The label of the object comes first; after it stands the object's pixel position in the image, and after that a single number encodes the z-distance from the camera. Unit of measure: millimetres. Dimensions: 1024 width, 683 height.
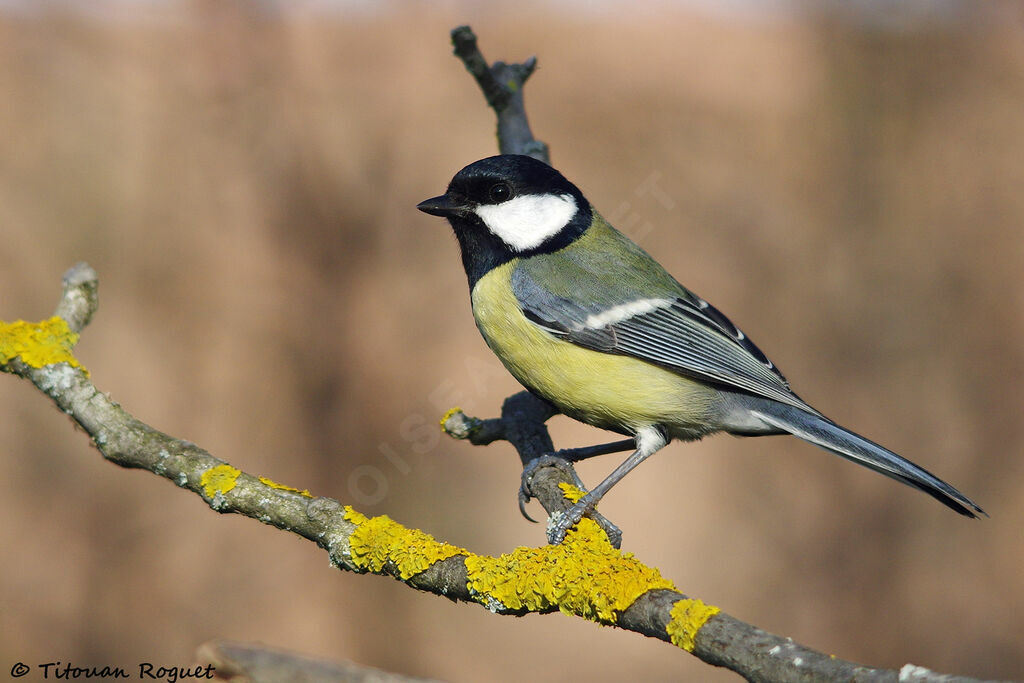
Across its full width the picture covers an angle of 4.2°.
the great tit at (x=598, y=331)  3129
